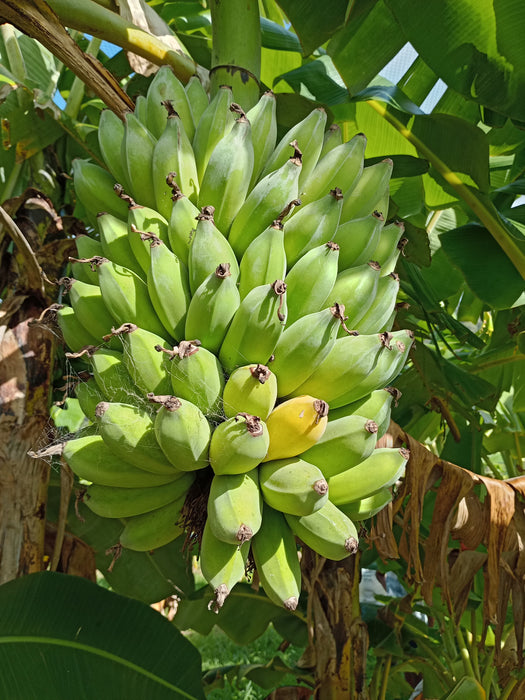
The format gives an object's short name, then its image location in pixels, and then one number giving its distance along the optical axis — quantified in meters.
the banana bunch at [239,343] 0.75
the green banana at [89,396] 0.89
